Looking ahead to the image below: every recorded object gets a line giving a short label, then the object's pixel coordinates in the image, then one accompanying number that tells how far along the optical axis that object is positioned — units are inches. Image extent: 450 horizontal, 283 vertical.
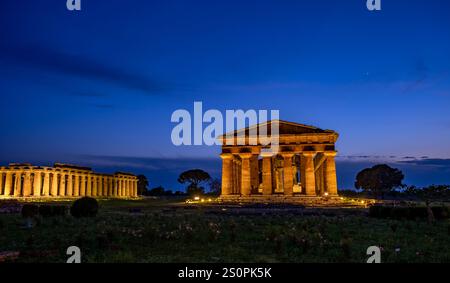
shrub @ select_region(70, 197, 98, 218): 1104.2
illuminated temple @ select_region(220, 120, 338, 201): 2246.6
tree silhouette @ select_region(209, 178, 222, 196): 5689.0
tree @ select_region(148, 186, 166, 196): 5859.3
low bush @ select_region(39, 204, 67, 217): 1147.3
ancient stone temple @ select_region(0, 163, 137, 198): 3668.8
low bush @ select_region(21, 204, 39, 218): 1109.7
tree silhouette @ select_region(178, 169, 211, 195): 5452.8
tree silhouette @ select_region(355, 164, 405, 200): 4443.9
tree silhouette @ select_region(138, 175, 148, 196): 6310.0
